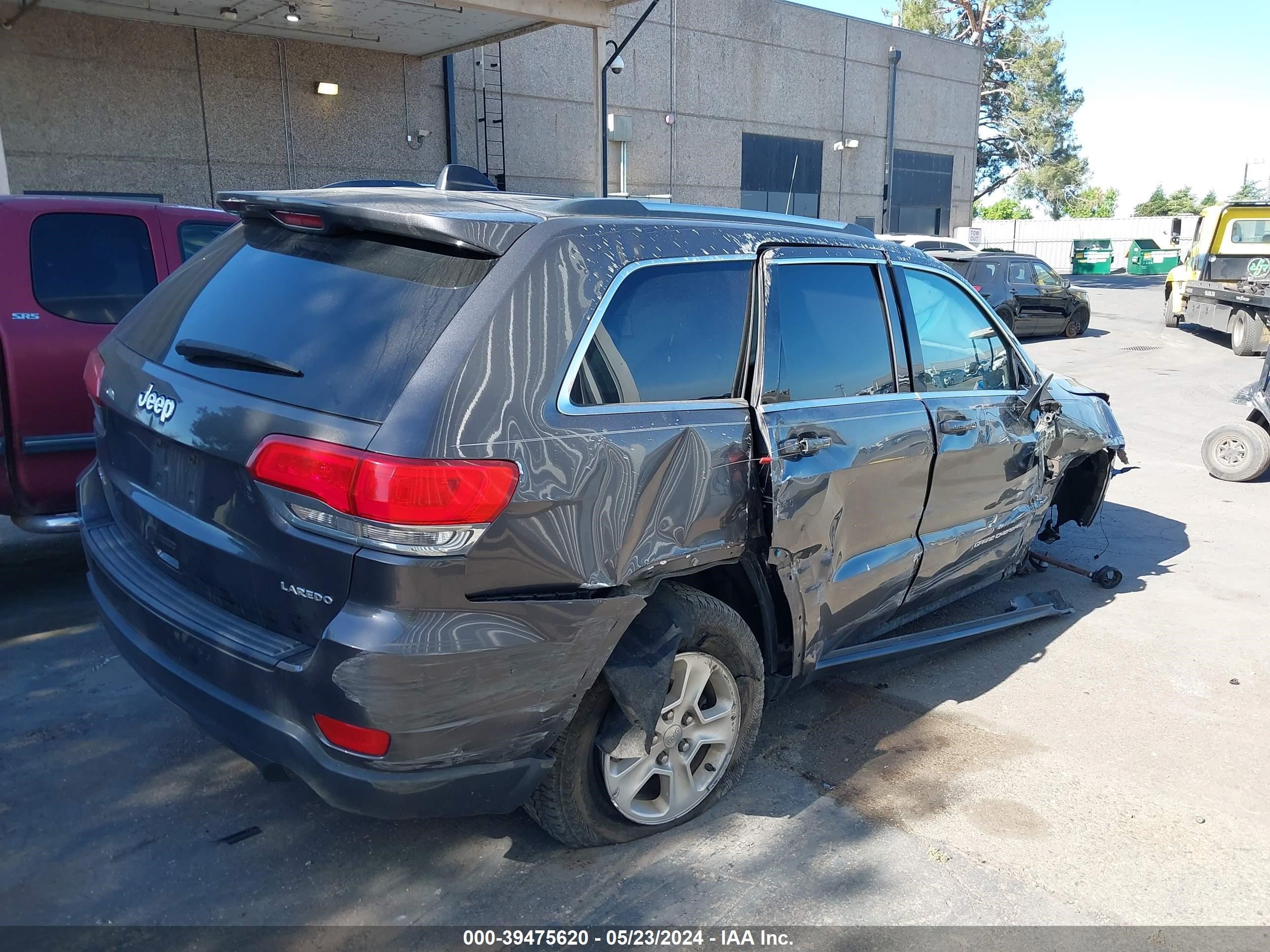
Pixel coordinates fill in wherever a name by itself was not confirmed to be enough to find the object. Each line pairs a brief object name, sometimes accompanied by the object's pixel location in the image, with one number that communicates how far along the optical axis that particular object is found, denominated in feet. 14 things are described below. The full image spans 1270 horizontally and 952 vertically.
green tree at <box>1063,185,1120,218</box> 214.90
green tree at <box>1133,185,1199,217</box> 225.97
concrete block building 41.83
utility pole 86.94
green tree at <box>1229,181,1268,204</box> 232.32
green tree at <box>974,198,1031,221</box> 206.28
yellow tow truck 54.19
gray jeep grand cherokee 7.79
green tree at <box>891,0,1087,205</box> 180.55
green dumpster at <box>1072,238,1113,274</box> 142.61
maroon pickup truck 14.56
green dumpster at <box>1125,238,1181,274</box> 136.77
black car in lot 56.44
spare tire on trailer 26.78
